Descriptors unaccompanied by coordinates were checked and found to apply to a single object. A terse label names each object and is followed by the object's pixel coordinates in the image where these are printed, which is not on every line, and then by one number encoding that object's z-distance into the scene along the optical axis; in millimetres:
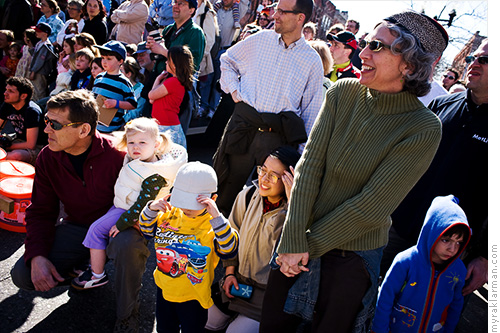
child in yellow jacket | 2230
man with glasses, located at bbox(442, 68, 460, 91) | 7421
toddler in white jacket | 2658
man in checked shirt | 3180
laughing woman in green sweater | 1642
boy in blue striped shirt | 4426
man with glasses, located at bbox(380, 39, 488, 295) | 2459
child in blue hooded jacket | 2455
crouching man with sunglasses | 2629
